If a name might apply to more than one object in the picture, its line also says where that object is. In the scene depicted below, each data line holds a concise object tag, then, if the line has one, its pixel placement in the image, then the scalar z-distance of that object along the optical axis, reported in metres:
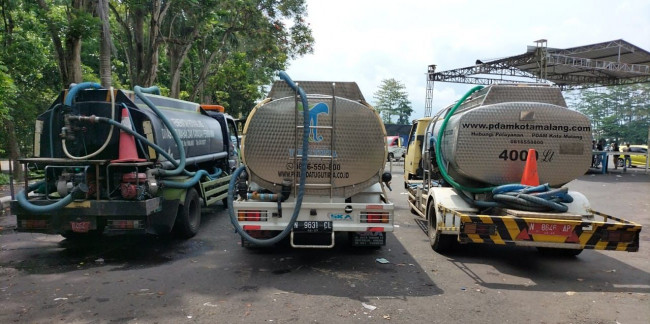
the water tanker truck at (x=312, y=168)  5.50
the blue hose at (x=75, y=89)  5.93
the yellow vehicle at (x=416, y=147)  9.98
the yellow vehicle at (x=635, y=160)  25.00
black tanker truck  5.76
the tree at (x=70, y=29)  9.62
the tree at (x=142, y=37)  13.50
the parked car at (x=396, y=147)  27.53
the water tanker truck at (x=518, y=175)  5.29
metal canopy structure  21.81
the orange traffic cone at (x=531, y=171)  5.83
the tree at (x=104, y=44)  10.33
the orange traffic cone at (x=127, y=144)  6.04
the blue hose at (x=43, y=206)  5.56
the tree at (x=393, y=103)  66.31
